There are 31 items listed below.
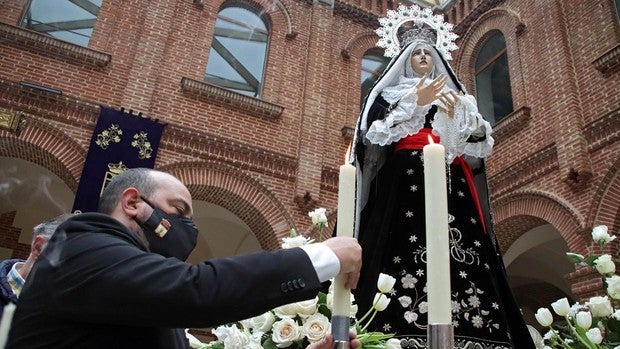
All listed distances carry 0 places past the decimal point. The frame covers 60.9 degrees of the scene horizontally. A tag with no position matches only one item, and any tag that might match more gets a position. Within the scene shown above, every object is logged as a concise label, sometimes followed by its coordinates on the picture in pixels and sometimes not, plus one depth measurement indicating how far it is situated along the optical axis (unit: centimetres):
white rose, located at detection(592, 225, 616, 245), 262
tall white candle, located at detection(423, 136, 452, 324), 106
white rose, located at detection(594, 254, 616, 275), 243
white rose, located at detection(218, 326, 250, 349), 162
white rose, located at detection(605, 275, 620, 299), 233
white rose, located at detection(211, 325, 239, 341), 174
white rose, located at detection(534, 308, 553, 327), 207
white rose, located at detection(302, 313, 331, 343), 148
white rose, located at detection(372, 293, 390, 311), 157
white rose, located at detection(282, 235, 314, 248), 183
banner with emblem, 690
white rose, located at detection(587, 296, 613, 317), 224
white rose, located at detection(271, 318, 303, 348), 153
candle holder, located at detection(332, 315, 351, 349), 112
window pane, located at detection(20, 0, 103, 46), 815
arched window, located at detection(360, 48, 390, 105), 1038
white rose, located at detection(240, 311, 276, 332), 168
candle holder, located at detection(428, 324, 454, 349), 104
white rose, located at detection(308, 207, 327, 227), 242
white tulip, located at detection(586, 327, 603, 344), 206
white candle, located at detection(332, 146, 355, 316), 114
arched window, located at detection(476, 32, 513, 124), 991
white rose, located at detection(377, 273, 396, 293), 154
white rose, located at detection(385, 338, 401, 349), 154
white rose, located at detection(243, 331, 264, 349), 160
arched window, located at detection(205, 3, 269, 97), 912
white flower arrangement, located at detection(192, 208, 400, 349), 152
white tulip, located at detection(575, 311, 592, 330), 204
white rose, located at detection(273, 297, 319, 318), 161
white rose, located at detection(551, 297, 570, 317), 207
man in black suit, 103
